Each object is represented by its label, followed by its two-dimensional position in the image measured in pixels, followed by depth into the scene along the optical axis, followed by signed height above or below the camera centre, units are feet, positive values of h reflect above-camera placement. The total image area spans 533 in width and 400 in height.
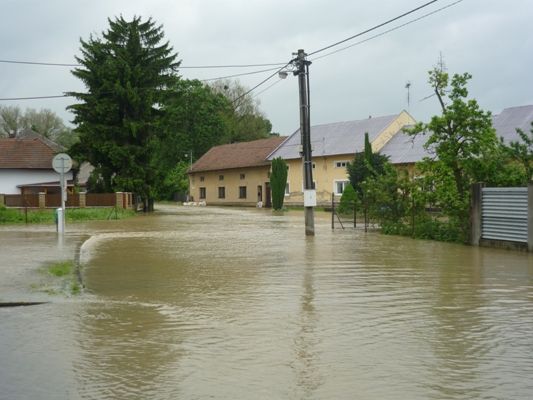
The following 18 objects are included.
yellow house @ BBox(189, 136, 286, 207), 212.84 +6.43
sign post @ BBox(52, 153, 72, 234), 76.02 +3.96
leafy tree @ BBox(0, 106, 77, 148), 282.36 +33.57
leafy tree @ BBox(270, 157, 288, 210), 185.68 +3.04
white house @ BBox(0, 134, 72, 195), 162.30 +7.67
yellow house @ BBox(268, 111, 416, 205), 181.98 +12.23
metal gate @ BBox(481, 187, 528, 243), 59.41 -2.73
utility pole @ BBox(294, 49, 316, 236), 77.56 +6.33
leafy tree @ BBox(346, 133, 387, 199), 158.30 +6.32
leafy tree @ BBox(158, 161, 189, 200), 267.68 +7.24
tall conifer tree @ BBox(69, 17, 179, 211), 152.66 +22.21
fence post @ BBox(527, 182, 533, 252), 57.52 -2.86
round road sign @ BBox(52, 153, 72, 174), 75.99 +4.08
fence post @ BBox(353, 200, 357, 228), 93.08 -2.55
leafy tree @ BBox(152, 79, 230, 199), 262.67 +27.89
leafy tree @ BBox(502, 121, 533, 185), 65.36 +3.13
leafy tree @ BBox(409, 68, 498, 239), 68.59 +4.44
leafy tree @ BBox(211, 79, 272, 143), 292.40 +35.86
